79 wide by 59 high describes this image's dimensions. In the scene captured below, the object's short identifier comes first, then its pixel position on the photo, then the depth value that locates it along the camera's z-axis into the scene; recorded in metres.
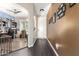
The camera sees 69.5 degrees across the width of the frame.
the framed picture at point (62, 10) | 1.23
